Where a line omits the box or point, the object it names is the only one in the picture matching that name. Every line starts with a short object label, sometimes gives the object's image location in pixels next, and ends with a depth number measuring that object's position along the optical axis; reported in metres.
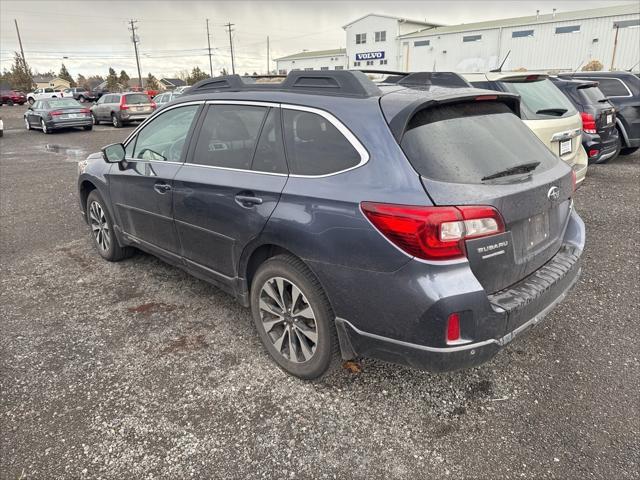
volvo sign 54.48
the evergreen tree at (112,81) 80.04
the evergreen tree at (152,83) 84.81
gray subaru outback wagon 2.21
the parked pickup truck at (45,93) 45.08
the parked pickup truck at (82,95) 53.00
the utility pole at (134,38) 70.41
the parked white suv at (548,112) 5.56
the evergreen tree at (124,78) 87.32
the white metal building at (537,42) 36.44
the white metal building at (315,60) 64.25
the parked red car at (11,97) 49.78
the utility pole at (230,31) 86.81
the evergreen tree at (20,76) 69.19
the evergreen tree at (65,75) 95.75
